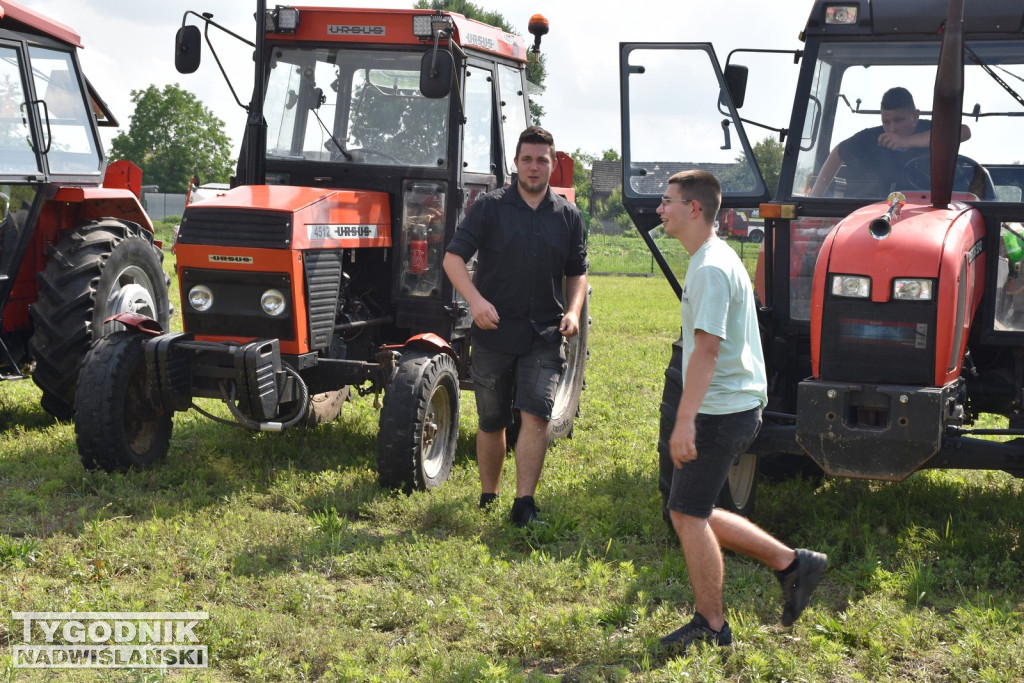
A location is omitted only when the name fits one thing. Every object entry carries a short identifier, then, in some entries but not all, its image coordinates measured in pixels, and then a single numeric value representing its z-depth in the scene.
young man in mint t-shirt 4.13
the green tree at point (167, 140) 69.56
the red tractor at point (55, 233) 7.27
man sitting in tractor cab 5.99
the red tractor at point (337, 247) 6.23
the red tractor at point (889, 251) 4.92
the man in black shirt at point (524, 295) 5.88
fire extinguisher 7.23
